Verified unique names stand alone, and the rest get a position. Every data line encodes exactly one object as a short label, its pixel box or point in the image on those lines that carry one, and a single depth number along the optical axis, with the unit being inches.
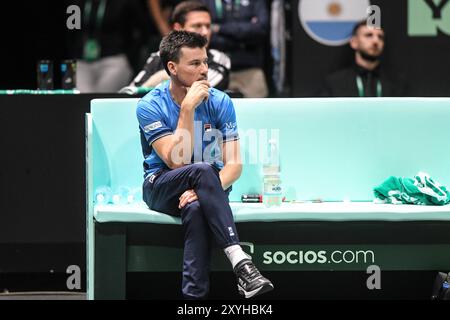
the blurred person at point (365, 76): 603.2
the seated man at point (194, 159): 428.5
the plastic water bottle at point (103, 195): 470.7
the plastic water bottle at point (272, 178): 464.8
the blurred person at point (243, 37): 622.2
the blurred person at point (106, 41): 711.7
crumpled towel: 463.2
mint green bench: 484.4
